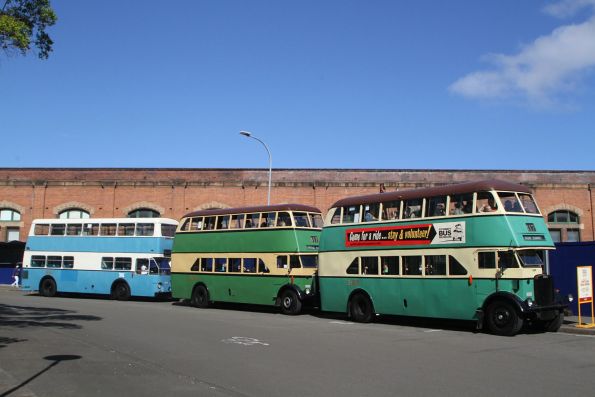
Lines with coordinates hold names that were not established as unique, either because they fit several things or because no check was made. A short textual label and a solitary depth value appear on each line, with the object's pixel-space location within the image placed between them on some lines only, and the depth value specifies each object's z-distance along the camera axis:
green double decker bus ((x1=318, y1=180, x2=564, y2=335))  15.47
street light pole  30.05
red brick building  39.66
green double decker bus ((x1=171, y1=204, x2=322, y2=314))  22.31
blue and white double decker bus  28.55
